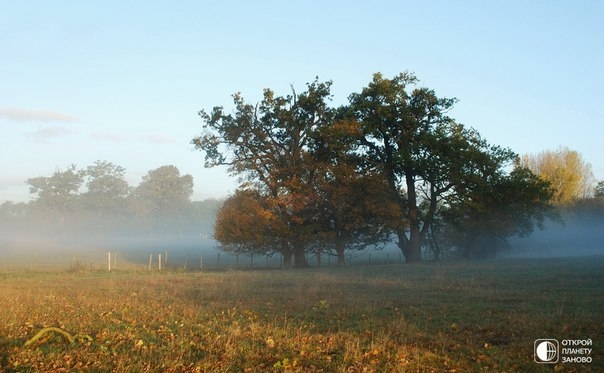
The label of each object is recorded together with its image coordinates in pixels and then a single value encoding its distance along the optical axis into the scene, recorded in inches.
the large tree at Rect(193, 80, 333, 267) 1723.7
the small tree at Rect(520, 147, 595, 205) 2972.4
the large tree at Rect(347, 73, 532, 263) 1727.4
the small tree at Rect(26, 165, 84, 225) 5280.5
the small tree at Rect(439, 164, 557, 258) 1766.7
